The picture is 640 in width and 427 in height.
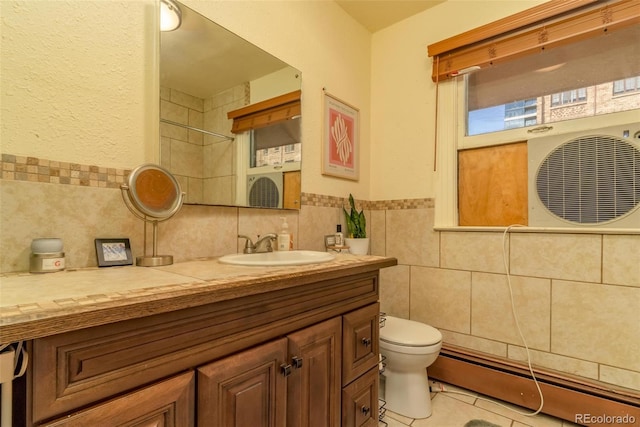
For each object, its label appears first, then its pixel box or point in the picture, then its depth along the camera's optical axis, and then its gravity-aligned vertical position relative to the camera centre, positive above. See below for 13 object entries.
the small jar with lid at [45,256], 0.83 -0.12
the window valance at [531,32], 1.47 +1.01
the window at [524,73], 1.51 +0.83
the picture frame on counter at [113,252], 0.97 -0.13
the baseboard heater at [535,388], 1.42 -0.92
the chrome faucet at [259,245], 1.40 -0.15
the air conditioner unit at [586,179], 1.46 +0.19
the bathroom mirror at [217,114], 1.19 +0.43
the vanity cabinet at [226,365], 0.54 -0.36
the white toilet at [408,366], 1.53 -0.80
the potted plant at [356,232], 1.99 -0.12
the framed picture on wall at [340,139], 1.92 +0.51
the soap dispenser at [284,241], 1.52 -0.14
